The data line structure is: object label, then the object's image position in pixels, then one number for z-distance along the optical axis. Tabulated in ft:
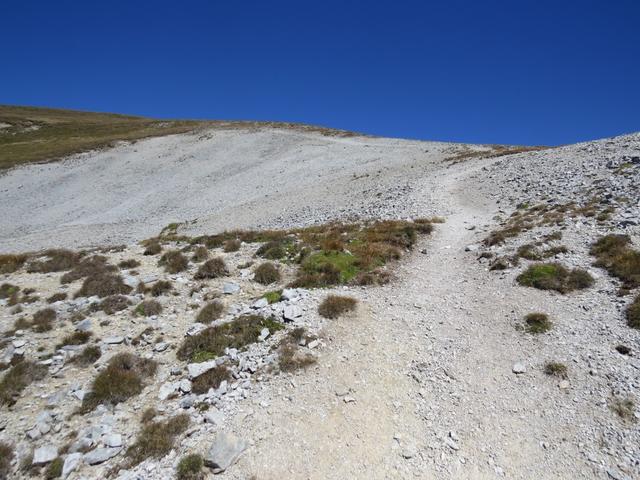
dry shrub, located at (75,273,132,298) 49.44
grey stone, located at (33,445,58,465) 27.45
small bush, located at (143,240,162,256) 64.44
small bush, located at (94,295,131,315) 45.50
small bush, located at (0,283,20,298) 51.11
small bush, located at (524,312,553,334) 38.09
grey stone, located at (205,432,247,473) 26.14
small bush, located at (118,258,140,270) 58.72
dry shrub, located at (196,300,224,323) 43.57
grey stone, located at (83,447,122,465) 27.48
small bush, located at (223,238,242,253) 63.49
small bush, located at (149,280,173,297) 49.62
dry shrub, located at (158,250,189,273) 56.02
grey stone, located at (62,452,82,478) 26.77
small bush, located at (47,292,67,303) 48.64
